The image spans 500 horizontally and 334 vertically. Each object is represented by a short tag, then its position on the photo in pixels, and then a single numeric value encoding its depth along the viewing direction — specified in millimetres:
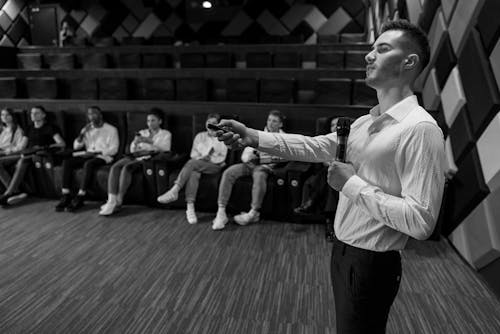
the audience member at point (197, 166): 2875
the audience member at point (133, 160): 3027
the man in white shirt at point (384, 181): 708
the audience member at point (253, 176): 2756
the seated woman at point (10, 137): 3562
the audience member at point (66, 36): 6677
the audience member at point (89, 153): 3137
